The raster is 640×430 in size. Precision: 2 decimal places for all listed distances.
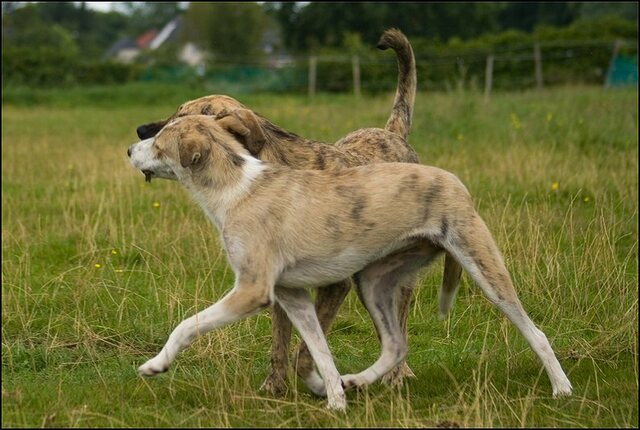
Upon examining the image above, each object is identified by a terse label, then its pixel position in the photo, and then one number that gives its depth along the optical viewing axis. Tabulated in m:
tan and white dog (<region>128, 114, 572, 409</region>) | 5.88
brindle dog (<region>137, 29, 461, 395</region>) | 6.62
